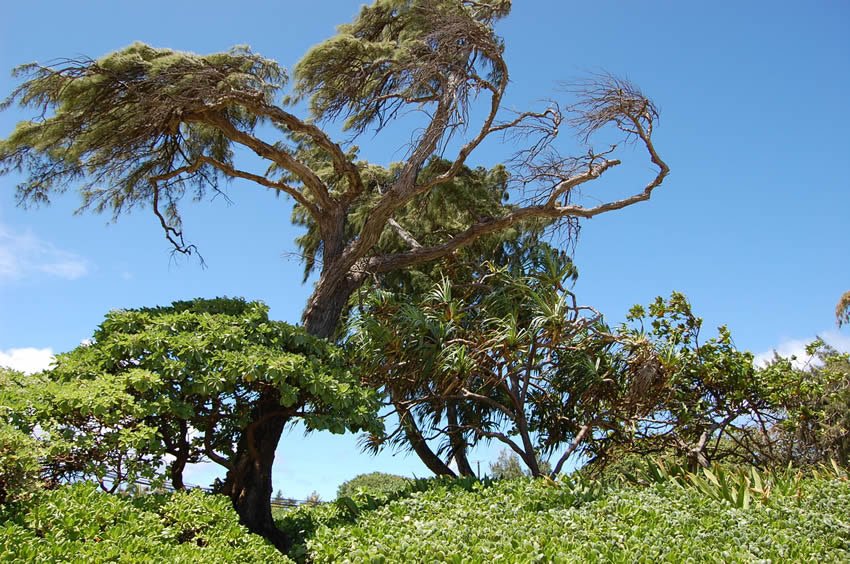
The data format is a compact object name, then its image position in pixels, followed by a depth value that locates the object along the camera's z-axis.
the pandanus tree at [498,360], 8.51
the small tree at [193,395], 5.58
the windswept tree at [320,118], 8.48
